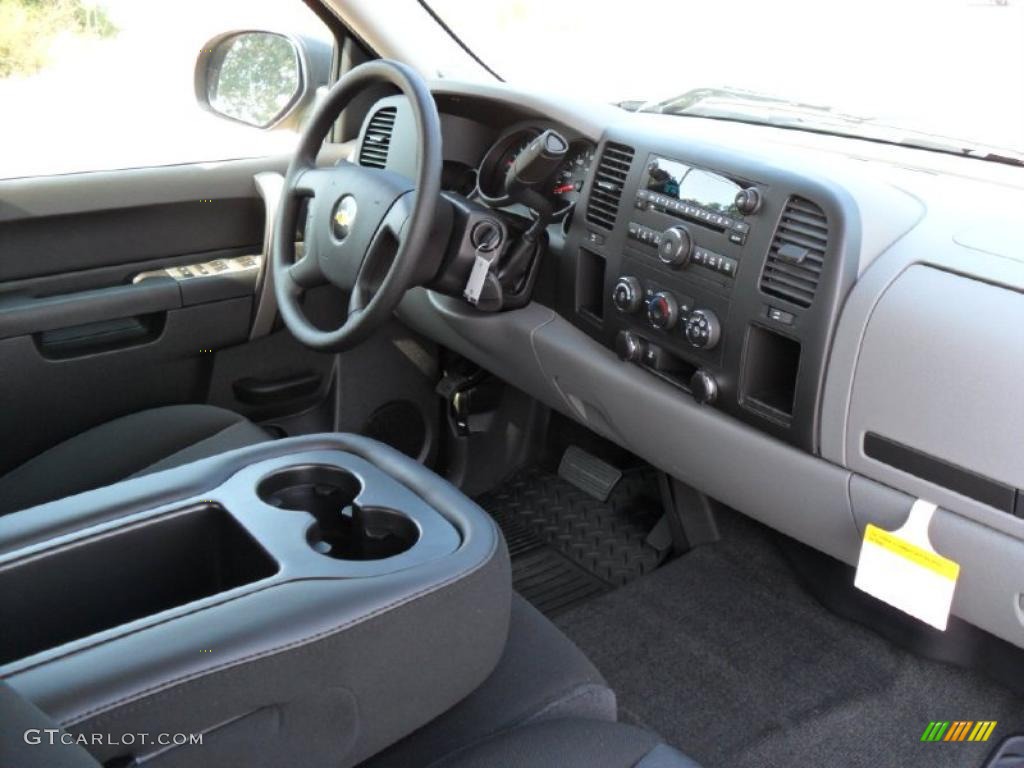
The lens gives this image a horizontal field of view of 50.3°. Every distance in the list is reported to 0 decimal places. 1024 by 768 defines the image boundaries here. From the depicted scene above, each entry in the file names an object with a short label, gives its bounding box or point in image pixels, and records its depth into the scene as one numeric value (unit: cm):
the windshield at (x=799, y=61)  188
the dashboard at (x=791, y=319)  145
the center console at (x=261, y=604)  99
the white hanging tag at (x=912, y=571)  152
